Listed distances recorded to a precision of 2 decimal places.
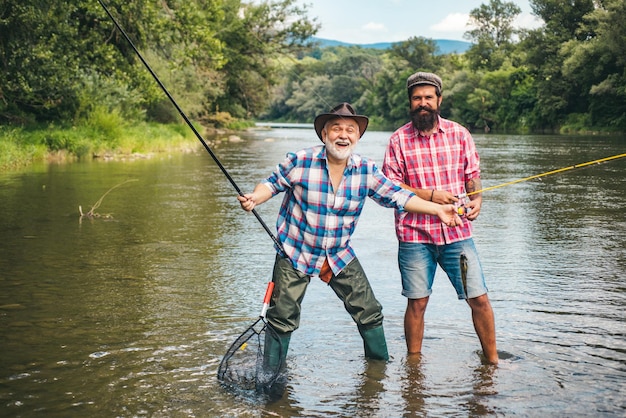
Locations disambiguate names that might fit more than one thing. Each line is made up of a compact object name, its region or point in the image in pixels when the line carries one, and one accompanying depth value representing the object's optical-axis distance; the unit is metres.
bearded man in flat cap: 5.13
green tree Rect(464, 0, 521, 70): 104.44
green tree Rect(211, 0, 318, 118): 48.44
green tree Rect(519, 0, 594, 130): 65.56
